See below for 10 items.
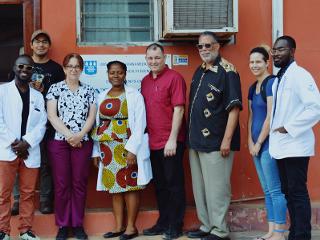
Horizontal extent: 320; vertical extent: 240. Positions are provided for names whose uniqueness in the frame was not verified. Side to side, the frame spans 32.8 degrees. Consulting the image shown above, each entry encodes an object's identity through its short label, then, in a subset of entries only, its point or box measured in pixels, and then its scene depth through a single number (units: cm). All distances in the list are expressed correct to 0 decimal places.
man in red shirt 540
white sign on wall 602
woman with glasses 541
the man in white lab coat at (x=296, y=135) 455
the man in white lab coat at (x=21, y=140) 514
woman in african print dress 545
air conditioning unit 566
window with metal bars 616
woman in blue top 505
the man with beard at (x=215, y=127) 521
